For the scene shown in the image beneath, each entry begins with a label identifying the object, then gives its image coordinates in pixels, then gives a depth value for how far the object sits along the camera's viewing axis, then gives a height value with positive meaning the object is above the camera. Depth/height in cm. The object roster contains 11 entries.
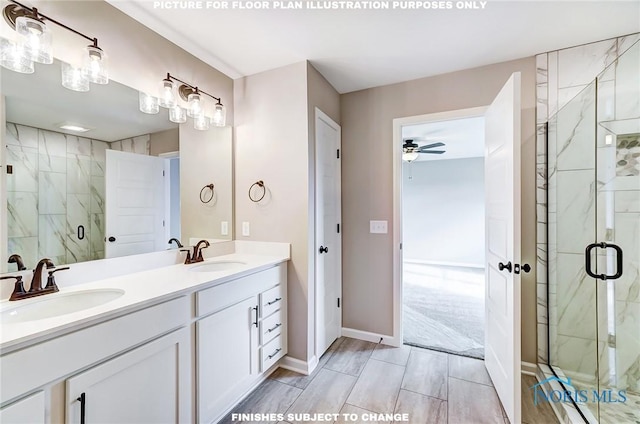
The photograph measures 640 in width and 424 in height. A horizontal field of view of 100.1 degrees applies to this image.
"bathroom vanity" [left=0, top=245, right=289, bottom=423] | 89 -59
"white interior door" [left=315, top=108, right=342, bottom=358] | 223 -23
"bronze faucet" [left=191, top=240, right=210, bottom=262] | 200 -33
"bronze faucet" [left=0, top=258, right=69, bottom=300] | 115 -34
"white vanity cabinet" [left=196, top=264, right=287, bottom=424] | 147 -80
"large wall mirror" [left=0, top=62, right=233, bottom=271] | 125 +22
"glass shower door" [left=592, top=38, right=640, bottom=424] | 161 -10
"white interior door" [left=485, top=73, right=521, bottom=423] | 154 -22
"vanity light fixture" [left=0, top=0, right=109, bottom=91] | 116 +76
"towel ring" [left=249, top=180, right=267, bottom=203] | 221 +20
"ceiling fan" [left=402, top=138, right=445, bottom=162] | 371 +87
